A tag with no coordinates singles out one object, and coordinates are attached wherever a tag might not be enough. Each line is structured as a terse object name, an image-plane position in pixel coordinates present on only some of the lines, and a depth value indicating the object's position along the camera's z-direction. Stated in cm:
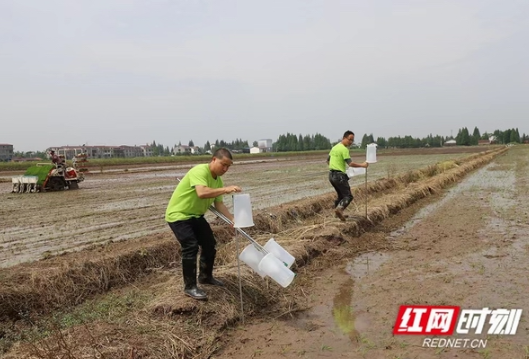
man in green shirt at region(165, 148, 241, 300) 382
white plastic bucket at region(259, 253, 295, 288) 388
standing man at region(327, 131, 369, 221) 743
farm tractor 1747
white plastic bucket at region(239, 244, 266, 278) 411
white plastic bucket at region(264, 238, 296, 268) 422
